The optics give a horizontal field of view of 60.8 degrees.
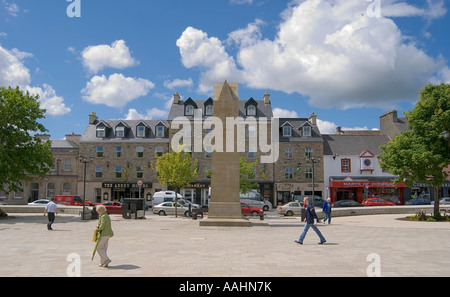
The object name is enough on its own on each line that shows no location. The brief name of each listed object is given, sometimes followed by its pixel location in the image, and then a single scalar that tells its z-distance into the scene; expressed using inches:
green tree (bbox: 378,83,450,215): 959.6
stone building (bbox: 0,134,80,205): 1978.3
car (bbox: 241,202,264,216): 1230.3
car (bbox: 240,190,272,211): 1598.2
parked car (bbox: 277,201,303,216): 1358.3
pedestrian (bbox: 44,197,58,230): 771.4
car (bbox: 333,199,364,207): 1611.7
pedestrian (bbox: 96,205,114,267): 369.7
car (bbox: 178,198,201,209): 1430.5
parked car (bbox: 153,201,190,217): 1326.3
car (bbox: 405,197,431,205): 1780.3
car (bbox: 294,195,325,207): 1611.8
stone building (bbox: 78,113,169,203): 1961.1
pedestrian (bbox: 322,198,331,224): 980.7
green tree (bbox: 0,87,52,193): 1036.8
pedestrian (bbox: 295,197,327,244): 540.7
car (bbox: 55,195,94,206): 1646.2
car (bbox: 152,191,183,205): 1555.1
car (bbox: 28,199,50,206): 1542.9
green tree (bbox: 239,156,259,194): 1441.9
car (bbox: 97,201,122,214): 1336.1
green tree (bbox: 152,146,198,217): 1245.7
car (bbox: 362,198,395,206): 1644.9
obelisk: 848.9
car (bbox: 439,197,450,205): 1669.4
